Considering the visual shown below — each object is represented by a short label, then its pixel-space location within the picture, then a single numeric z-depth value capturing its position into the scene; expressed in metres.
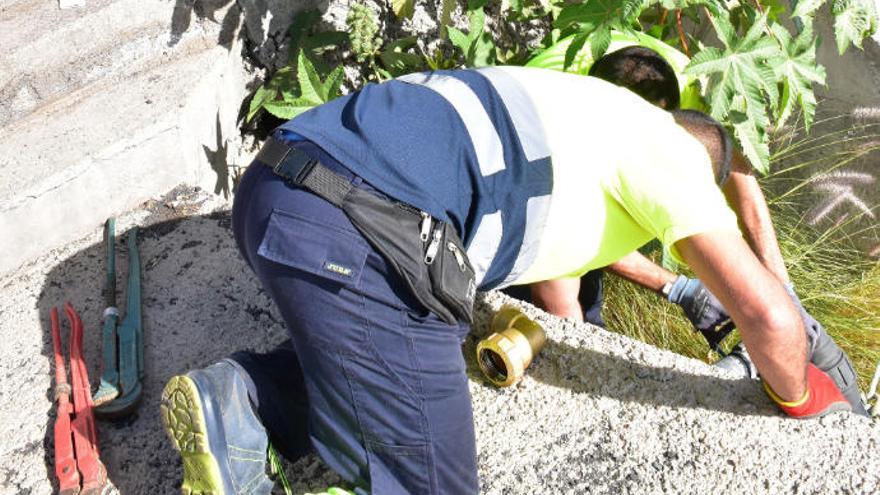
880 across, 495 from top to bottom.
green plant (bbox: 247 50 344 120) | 2.81
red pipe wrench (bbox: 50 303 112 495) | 1.99
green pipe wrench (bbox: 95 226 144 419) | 2.18
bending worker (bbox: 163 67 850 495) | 1.70
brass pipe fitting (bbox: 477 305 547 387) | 2.25
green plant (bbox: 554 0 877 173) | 2.38
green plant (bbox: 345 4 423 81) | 3.21
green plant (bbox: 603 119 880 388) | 3.31
